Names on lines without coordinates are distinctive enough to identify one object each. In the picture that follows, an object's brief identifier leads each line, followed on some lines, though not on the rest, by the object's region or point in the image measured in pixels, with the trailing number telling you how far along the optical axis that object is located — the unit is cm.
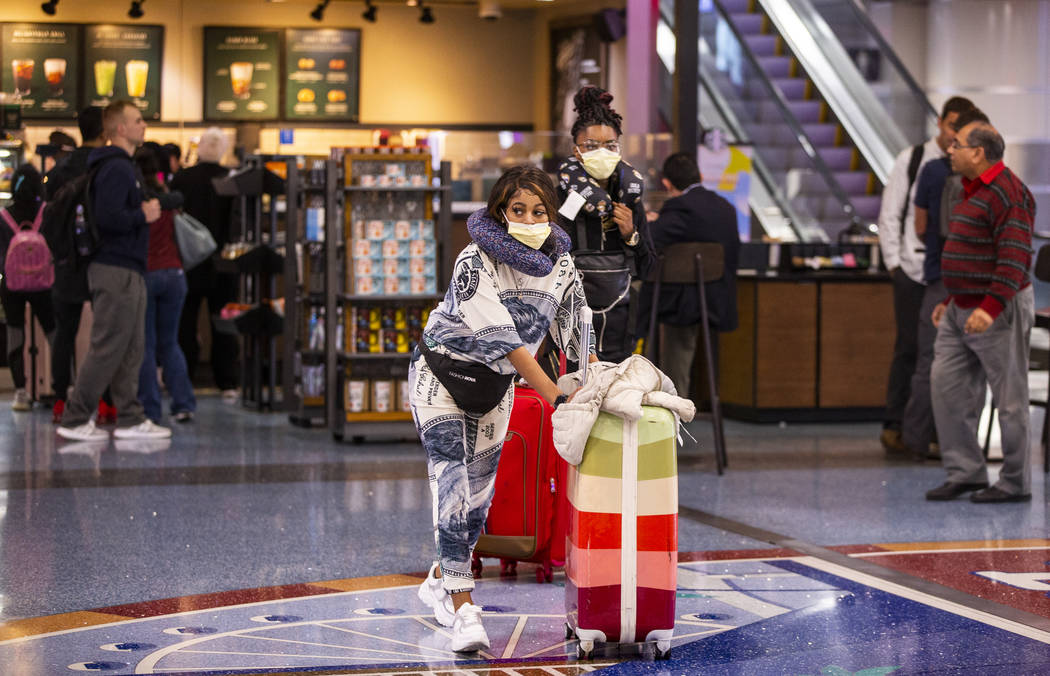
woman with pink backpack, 1746
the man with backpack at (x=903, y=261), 1474
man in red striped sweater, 1180
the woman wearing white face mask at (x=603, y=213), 1022
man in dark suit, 1407
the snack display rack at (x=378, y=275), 1561
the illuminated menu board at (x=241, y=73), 2399
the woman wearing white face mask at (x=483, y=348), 730
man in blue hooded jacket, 1470
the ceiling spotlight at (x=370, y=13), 2555
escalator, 2416
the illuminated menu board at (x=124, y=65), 2194
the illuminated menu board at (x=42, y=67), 2097
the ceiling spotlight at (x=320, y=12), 2543
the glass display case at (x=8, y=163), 1979
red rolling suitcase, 891
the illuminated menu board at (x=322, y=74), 2570
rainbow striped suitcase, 728
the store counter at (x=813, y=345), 1766
